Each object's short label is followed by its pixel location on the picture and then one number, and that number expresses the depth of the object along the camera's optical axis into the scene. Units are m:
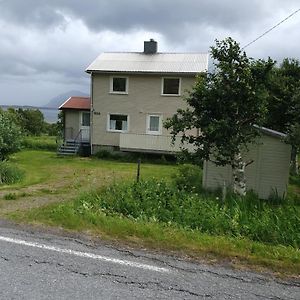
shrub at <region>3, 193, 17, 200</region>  8.76
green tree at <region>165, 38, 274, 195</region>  10.01
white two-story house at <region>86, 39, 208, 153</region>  25.05
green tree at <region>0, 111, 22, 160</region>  19.50
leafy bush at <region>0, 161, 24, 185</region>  13.38
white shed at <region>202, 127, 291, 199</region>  11.44
